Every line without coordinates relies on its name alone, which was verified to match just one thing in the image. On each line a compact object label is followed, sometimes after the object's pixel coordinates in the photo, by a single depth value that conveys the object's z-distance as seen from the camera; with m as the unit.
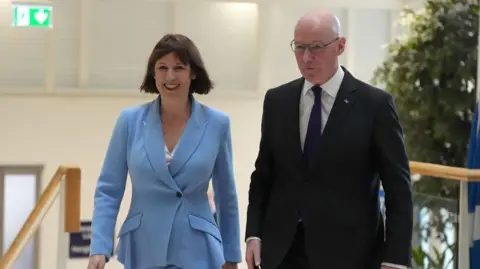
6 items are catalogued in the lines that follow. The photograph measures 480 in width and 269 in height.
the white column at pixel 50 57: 10.71
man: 2.67
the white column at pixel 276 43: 11.18
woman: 3.07
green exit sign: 10.56
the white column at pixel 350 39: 11.33
